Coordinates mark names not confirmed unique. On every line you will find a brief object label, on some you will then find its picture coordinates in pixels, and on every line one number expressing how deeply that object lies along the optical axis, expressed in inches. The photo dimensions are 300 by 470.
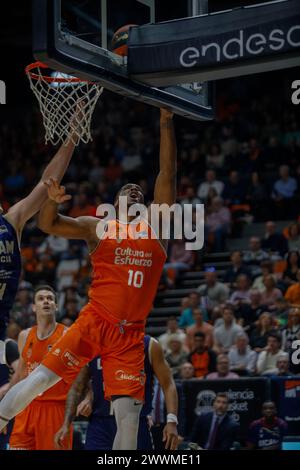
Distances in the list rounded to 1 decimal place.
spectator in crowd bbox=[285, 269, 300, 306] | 544.7
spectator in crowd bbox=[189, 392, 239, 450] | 441.4
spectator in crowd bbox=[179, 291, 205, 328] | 601.6
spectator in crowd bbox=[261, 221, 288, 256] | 619.5
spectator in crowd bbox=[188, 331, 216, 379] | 516.1
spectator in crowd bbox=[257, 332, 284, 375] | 489.7
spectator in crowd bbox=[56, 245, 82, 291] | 721.6
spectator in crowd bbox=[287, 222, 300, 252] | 607.5
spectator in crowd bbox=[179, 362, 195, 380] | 501.7
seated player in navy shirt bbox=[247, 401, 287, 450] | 436.1
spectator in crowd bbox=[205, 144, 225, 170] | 770.2
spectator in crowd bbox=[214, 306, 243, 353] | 541.6
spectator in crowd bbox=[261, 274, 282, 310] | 557.6
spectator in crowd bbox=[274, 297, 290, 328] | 522.6
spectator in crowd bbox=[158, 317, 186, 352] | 566.6
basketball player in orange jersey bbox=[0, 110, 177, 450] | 271.3
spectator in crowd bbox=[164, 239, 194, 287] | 695.1
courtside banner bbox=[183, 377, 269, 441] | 450.3
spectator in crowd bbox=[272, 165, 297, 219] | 683.4
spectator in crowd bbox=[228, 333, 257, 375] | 506.9
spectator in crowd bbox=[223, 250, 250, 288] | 609.1
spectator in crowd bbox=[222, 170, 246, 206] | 707.4
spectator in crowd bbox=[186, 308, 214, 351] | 548.7
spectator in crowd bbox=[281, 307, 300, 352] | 489.7
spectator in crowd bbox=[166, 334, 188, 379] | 536.4
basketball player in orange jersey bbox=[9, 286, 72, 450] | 335.6
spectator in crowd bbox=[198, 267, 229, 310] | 606.5
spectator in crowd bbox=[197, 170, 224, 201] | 714.8
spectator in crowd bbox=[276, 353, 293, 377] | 468.1
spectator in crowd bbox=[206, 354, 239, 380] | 486.8
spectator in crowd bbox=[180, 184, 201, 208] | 697.0
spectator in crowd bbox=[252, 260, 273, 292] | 575.2
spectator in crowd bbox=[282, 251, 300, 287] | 563.2
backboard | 244.1
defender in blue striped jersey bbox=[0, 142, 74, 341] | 265.7
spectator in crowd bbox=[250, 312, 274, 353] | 515.0
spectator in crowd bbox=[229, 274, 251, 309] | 584.7
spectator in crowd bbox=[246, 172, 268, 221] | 692.1
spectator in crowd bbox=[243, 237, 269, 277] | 615.9
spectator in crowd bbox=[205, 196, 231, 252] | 687.1
